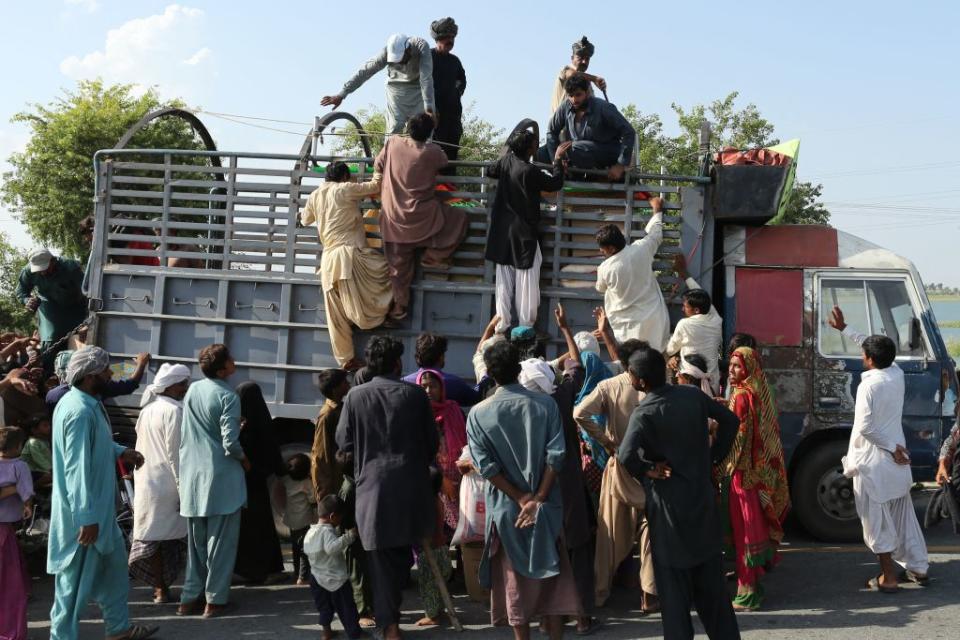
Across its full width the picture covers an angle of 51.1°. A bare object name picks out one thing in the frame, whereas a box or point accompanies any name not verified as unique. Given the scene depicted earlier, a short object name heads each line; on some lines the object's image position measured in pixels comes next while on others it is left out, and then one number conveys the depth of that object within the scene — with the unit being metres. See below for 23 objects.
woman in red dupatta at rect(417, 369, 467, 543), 5.93
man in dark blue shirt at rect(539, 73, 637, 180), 7.48
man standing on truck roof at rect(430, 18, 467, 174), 8.73
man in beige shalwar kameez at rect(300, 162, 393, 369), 7.14
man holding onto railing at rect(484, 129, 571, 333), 7.00
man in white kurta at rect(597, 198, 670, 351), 6.80
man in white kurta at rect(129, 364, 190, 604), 6.11
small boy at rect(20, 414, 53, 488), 6.67
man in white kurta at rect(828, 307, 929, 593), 6.06
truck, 7.23
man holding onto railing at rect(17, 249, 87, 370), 8.38
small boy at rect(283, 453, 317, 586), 6.48
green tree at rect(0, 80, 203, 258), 21.22
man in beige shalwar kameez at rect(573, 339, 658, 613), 5.48
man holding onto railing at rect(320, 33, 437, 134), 8.18
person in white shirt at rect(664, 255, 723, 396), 6.77
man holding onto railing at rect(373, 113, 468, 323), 7.12
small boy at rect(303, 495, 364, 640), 5.43
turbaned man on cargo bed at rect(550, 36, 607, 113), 8.59
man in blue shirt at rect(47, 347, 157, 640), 5.12
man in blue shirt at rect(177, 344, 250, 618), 5.83
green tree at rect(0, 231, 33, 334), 23.08
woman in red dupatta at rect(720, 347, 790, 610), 5.82
